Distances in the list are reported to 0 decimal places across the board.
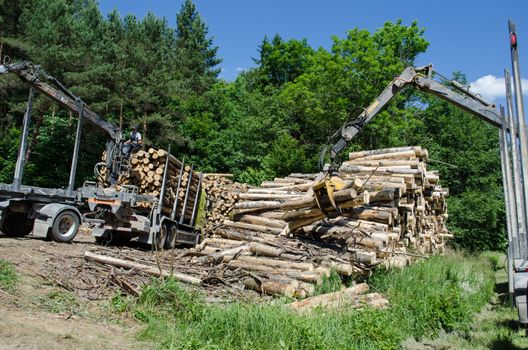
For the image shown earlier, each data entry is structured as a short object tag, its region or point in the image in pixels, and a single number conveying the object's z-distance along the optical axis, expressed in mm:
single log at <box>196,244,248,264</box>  9094
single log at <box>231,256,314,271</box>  8148
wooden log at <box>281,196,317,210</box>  9808
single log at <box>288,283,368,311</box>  6719
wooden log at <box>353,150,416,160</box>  13758
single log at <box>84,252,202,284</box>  7586
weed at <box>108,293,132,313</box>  6496
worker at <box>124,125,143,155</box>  13359
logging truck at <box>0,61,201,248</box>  11930
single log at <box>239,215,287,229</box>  10761
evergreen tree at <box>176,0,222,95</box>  33375
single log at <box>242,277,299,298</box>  7297
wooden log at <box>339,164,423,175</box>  12234
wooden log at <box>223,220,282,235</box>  10719
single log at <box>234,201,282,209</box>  11314
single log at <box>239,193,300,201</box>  11741
